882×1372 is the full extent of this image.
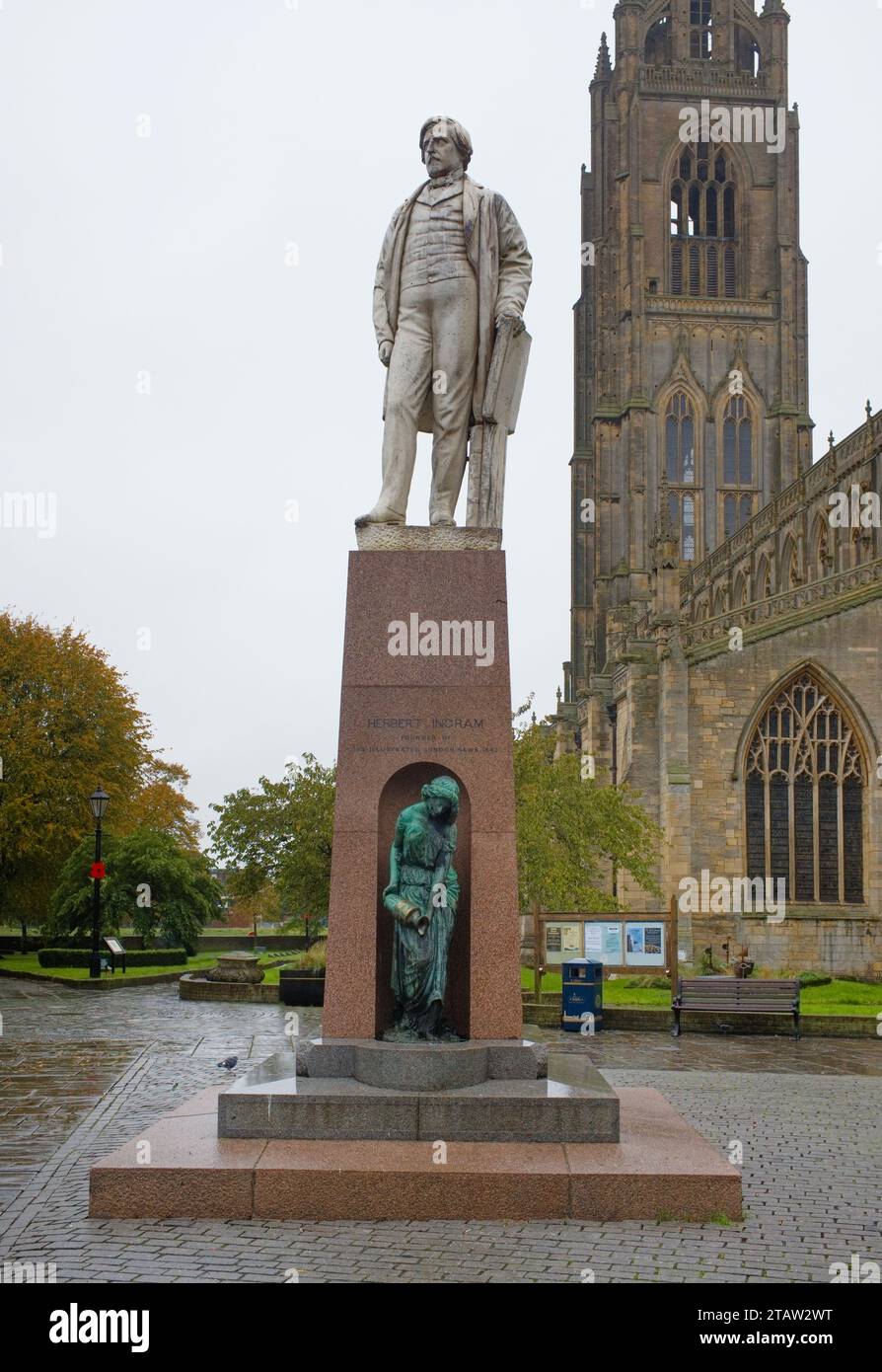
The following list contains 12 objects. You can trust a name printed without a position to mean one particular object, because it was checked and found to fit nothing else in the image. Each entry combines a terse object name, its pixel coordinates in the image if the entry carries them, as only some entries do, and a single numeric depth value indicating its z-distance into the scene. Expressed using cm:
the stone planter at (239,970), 2497
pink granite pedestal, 837
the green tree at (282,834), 2981
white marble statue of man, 938
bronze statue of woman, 809
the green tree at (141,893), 3584
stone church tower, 5088
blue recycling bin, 1916
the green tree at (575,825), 2902
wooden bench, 1883
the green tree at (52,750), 3444
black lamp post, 2705
